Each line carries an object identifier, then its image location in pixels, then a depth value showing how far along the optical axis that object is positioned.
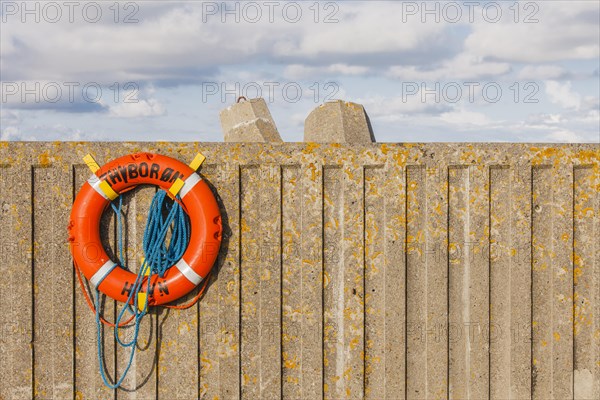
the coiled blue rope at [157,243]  4.16
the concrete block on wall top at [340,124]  4.70
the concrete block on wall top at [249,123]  4.92
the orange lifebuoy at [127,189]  4.10
